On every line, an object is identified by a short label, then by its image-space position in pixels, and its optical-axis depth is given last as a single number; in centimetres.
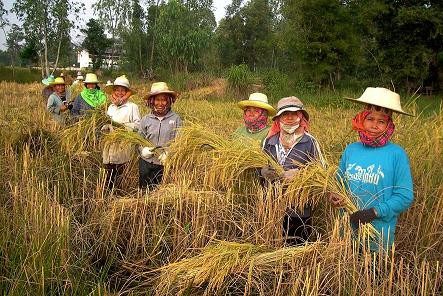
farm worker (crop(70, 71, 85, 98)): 1096
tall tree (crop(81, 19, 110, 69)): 3397
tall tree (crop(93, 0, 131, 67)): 3089
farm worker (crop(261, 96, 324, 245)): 274
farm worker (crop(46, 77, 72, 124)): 588
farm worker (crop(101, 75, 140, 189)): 411
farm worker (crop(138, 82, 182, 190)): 381
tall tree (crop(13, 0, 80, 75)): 2508
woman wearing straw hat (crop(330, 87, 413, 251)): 226
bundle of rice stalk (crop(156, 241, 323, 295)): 219
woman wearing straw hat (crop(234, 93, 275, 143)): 346
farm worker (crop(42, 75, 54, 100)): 715
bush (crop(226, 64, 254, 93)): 1683
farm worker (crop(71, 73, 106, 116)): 479
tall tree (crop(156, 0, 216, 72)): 2317
